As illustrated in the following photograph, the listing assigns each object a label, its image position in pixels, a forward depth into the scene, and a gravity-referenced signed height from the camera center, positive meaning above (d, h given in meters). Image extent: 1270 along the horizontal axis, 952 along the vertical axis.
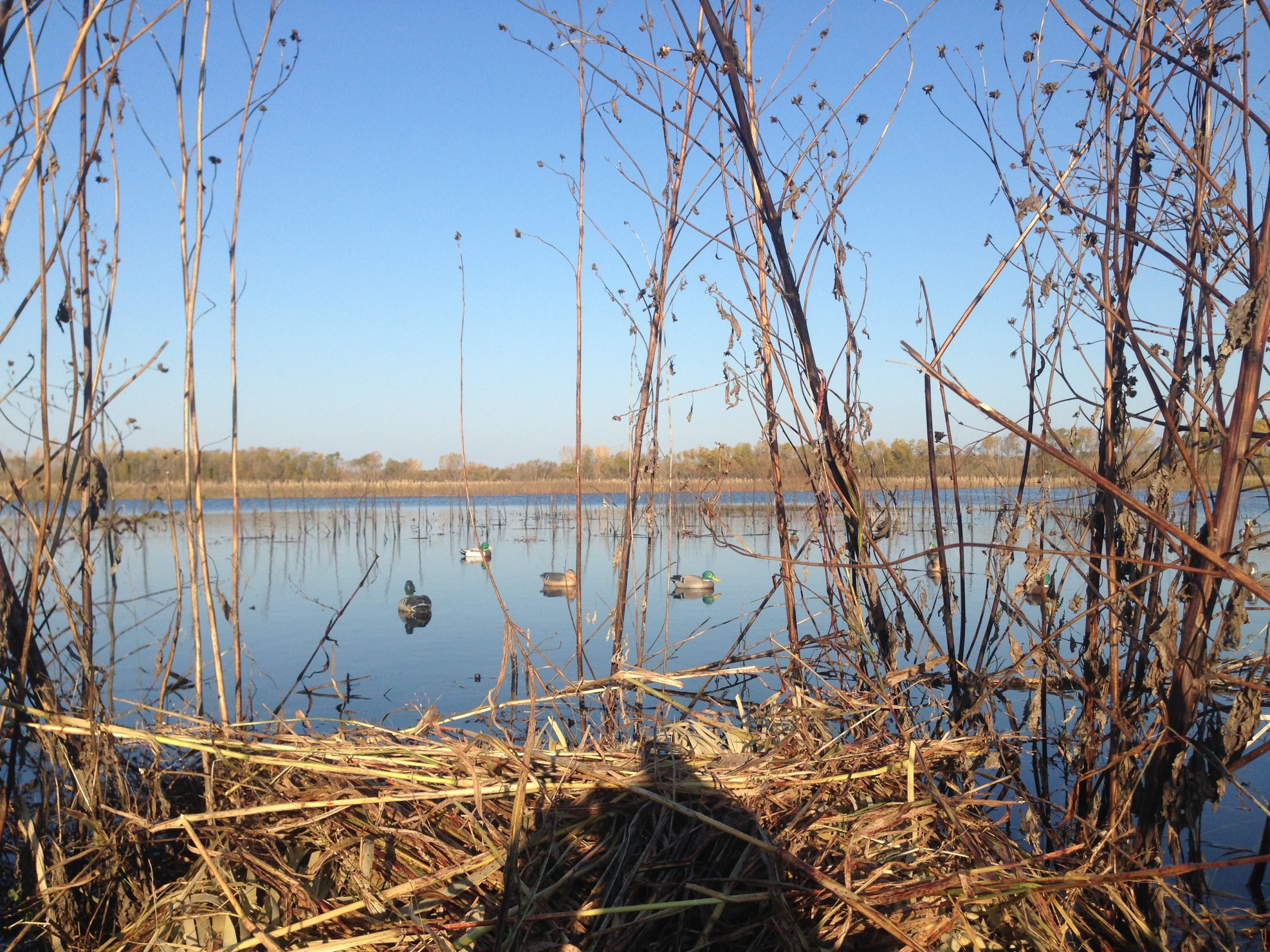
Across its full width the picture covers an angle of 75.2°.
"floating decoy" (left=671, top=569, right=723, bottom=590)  9.98 -1.33
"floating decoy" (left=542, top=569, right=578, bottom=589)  10.04 -1.30
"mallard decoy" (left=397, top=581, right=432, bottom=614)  8.68 -1.37
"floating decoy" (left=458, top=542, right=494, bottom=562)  13.49 -1.33
